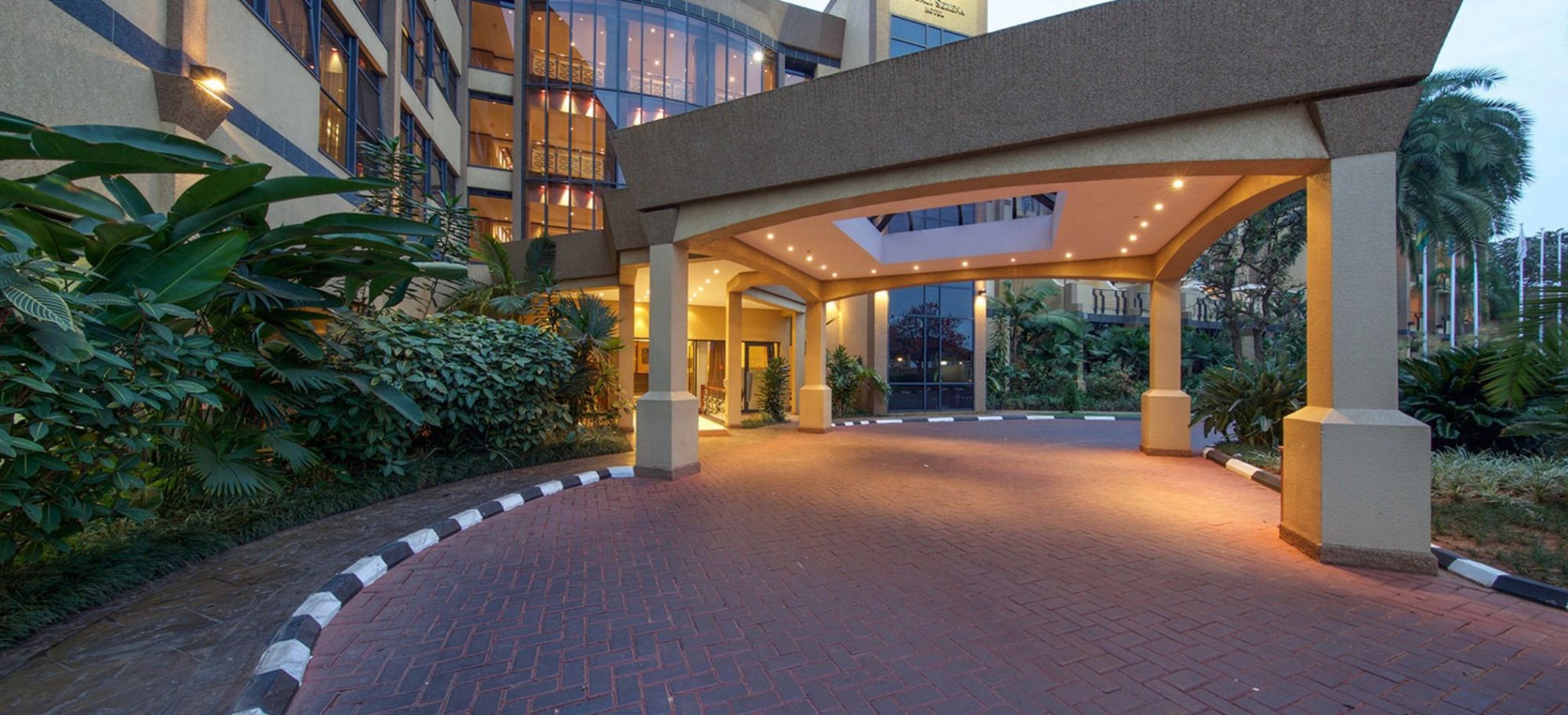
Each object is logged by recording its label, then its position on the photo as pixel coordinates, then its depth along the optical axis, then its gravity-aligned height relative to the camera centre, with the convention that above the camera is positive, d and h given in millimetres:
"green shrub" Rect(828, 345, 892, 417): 18281 -383
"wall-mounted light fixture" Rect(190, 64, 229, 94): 6246 +3123
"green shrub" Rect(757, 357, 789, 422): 15727 -641
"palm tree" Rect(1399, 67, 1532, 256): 14938 +5681
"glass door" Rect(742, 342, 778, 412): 19281 +33
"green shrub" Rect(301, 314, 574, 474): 6641 -343
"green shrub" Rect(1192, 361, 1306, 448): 9711 -561
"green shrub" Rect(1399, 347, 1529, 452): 7637 -448
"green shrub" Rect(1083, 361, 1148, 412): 22000 -891
